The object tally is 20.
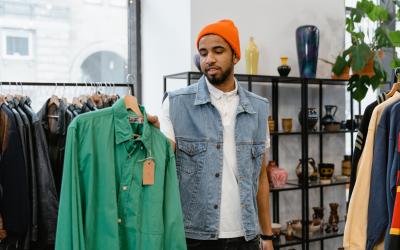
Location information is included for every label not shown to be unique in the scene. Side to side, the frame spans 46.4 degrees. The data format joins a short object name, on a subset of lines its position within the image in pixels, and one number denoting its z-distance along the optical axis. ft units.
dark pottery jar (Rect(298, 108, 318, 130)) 12.59
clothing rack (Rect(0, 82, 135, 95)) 9.05
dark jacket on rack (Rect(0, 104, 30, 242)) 7.89
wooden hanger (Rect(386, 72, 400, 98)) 7.73
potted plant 12.71
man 7.11
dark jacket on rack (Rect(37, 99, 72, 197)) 8.89
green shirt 5.76
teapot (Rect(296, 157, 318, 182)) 12.60
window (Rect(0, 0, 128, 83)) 10.71
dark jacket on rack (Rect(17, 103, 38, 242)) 8.19
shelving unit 11.82
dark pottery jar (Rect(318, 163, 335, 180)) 12.92
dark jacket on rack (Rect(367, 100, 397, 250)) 6.99
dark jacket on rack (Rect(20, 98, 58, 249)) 8.31
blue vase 12.48
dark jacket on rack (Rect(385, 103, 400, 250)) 6.75
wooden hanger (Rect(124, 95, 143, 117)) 6.42
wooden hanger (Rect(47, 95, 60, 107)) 9.05
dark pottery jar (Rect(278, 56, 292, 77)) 12.21
